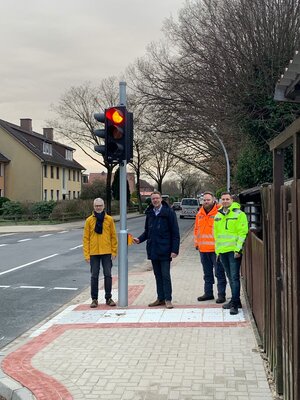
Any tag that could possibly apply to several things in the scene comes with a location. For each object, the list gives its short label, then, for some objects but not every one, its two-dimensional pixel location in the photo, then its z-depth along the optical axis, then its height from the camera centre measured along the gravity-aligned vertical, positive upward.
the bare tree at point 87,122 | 51.11 +8.81
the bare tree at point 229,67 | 16.86 +5.63
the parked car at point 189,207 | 49.28 +0.14
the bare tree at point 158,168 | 63.59 +5.51
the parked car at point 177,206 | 80.24 +0.41
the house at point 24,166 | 54.62 +4.85
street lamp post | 26.04 +3.23
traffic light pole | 8.09 -0.53
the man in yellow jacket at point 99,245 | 8.31 -0.58
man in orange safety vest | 8.43 -0.51
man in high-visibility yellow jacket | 7.19 -0.43
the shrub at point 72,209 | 40.66 +0.07
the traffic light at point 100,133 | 8.31 +1.27
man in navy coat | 7.90 -0.47
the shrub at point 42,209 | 42.47 +0.08
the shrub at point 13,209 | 43.12 +0.11
